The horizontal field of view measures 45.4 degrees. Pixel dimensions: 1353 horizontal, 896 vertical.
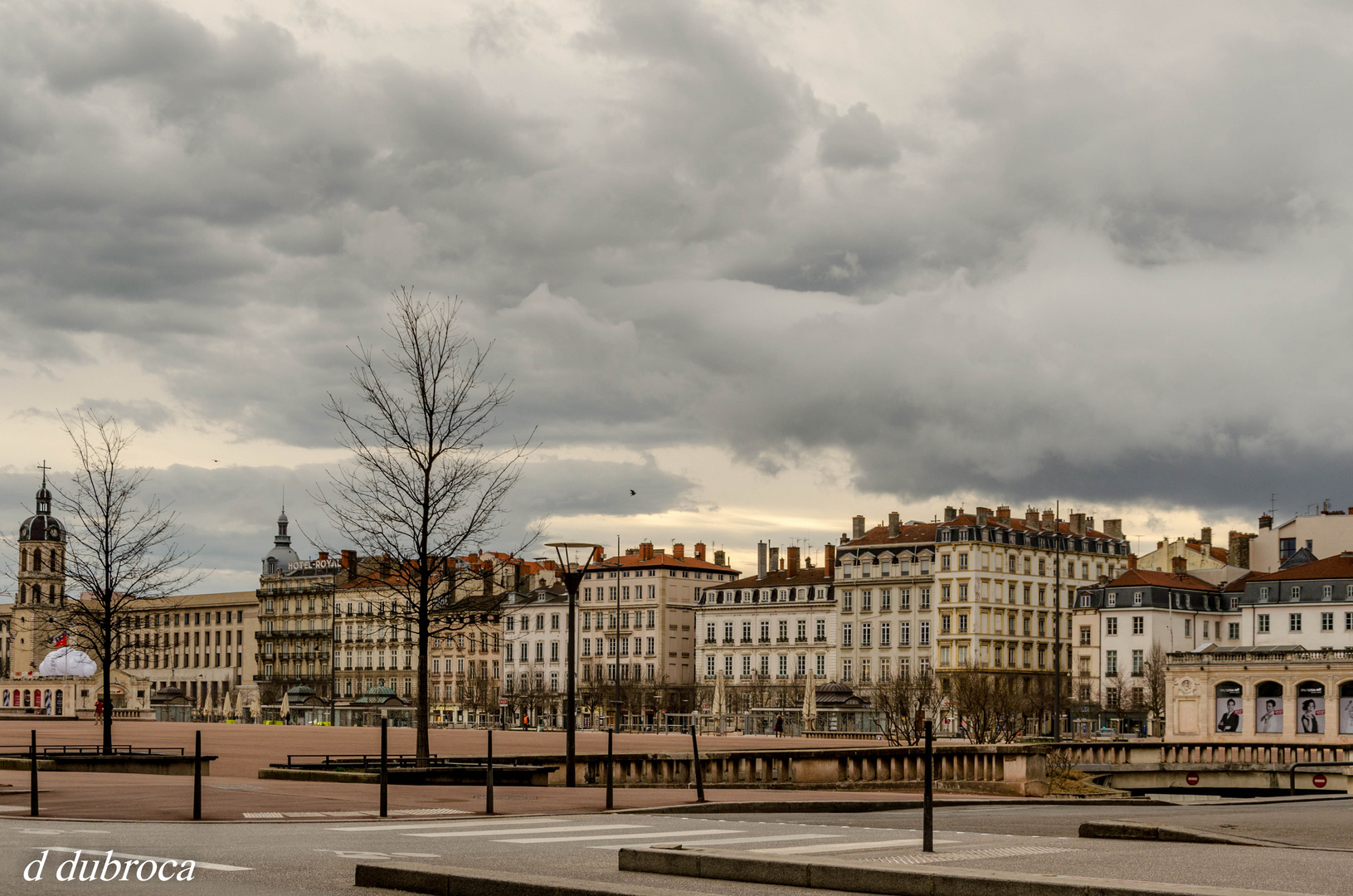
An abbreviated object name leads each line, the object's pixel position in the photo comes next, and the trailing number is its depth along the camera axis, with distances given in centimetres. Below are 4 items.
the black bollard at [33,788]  1853
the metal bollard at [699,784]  2376
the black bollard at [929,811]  1241
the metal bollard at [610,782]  2178
